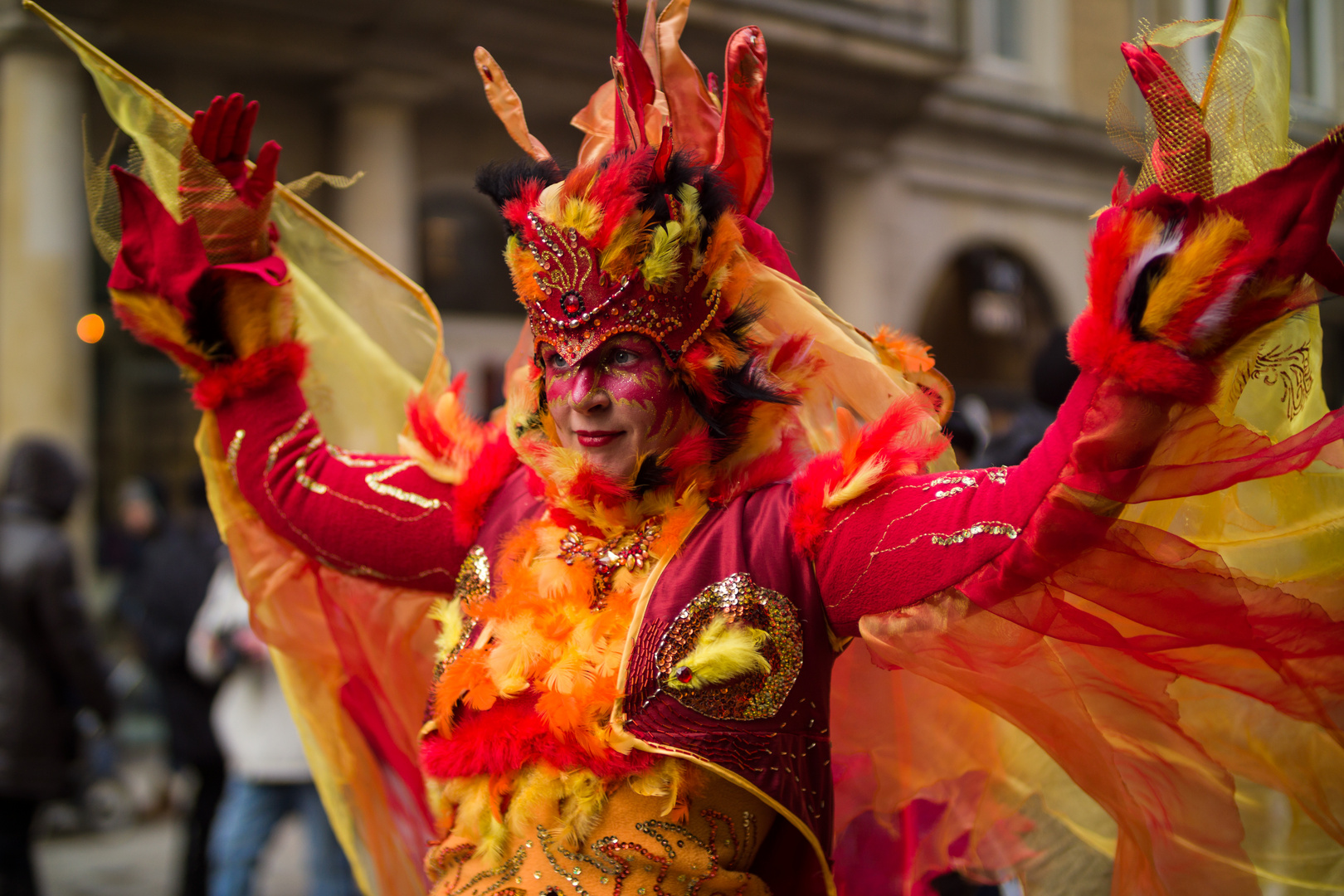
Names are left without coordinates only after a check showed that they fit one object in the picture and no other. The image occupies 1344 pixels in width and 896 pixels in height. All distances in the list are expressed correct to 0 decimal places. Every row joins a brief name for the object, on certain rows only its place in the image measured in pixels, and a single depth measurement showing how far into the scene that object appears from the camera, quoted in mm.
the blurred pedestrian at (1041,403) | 3121
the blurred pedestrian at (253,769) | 3941
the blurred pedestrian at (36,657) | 3689
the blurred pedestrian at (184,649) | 4465
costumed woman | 1447
